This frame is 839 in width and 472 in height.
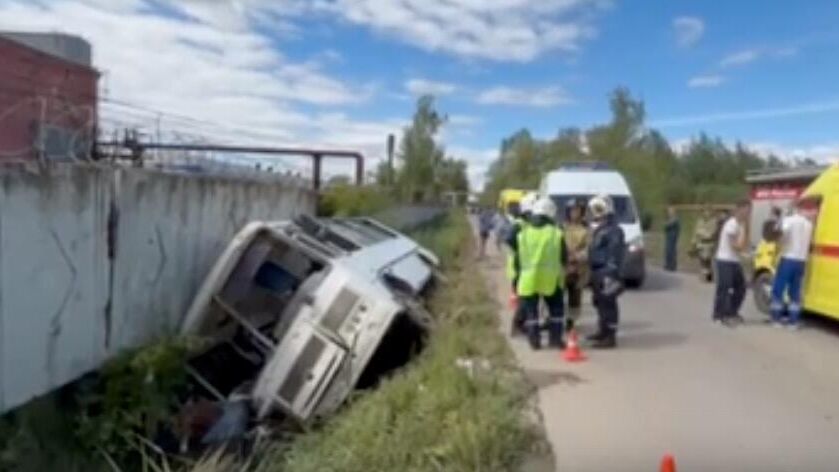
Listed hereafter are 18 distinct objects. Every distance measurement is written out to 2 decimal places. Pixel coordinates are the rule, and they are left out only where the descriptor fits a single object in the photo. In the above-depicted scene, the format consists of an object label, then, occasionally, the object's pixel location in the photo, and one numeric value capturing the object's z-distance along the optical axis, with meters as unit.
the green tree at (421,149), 51.38
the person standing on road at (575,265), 10.25
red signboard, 15.91
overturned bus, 8.14
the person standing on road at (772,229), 11.64
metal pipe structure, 14.47
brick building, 12.39
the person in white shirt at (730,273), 11.38
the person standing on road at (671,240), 21.12
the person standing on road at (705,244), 18.03
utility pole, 40.22
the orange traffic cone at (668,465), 4.44
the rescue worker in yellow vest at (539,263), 9.37
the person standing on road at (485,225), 26.34
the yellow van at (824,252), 10.56
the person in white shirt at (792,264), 11.04
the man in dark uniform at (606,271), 9.62
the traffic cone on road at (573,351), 8.94
